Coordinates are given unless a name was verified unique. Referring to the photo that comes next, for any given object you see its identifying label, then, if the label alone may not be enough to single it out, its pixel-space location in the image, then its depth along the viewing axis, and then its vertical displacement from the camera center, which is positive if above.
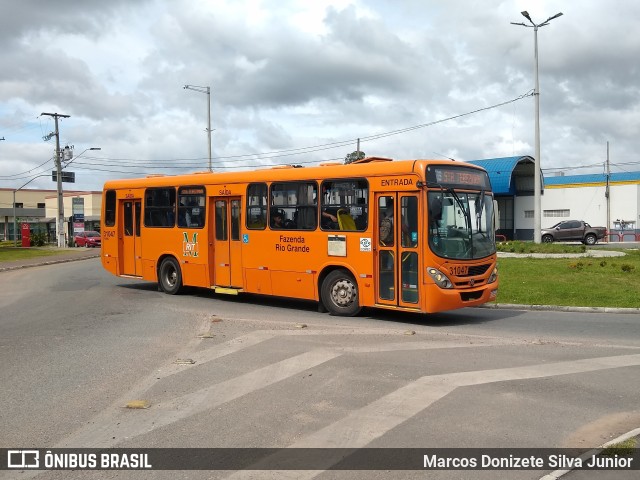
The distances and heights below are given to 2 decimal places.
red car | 53.94 -1.35
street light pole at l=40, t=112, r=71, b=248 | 50.00 +4.29
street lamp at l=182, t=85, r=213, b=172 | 41.62 +7.77
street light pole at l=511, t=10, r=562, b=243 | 30.41 +3.93
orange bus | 11.22 -0.28
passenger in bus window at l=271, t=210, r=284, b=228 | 13.57 +0.05
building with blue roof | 47.84 +1.45
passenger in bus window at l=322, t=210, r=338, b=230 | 12.46 -0.01
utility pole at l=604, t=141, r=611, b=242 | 49.62 +1.10
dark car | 41.06 -1.11
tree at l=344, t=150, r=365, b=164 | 62.57 +6.61
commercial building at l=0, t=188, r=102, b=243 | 68.88 +1.82
